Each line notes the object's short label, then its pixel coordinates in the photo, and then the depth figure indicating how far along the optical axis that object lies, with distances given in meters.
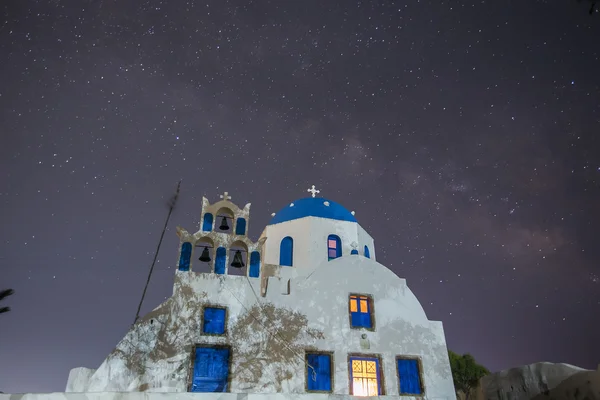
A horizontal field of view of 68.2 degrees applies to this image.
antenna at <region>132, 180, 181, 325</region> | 21.04
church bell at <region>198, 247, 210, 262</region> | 21.78
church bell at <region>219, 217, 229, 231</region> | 23.22
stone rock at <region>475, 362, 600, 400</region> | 20.31
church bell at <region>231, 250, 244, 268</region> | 22.14
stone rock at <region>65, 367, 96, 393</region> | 18.39
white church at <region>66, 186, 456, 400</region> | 18.84
